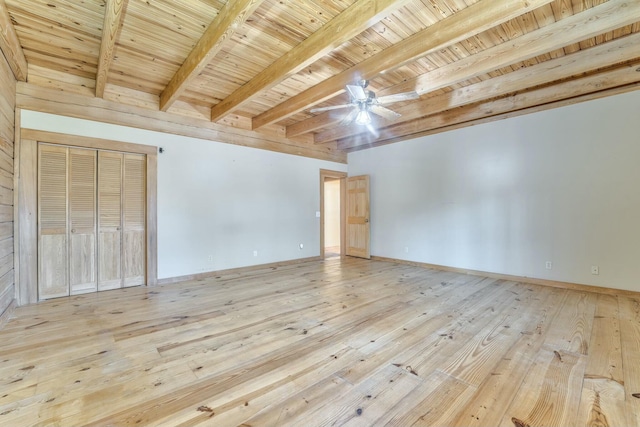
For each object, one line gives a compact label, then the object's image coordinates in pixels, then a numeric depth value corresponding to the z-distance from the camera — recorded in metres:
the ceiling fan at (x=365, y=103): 3.11
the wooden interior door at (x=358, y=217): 6.60
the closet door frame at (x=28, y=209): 3.36
